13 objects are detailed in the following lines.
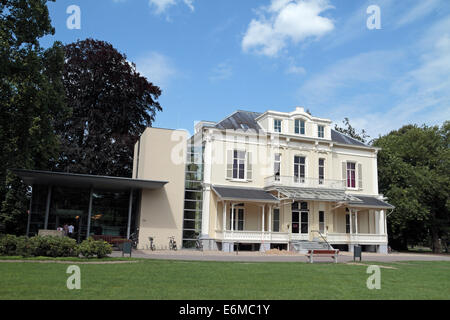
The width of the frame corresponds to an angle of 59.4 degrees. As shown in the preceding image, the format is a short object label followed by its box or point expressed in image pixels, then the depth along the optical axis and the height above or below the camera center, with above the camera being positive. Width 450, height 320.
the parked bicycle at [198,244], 24.95 -0.81
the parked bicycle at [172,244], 23.73 -0.80
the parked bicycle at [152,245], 22.94 -0.87
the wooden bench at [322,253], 16.45 -0.78
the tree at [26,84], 17.00 +6.26
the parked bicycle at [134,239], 23.43 -0.56
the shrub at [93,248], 14.20 -0.72
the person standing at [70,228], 23.36 +0.00
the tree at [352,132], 38.81 +10.01
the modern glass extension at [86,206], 23.30 +1.42
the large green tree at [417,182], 30.89 +4.36
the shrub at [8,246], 14.03 -0.68
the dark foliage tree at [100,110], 28.64 +9.02
